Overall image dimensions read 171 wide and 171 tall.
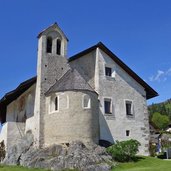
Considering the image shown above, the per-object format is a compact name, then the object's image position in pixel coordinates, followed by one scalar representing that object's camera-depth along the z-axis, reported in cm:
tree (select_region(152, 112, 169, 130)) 6957
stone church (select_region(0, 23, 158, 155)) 1930
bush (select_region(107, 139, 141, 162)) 1848
